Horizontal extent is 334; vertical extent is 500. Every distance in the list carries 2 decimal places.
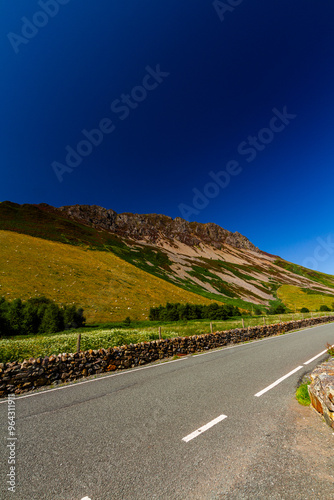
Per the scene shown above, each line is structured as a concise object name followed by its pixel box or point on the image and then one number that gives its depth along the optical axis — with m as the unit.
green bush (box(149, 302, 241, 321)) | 39.84
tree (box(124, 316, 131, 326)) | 31.67
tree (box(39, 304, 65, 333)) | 24.67
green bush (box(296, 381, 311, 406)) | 6.32
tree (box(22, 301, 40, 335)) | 23.73
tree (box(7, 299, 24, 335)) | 23.02
